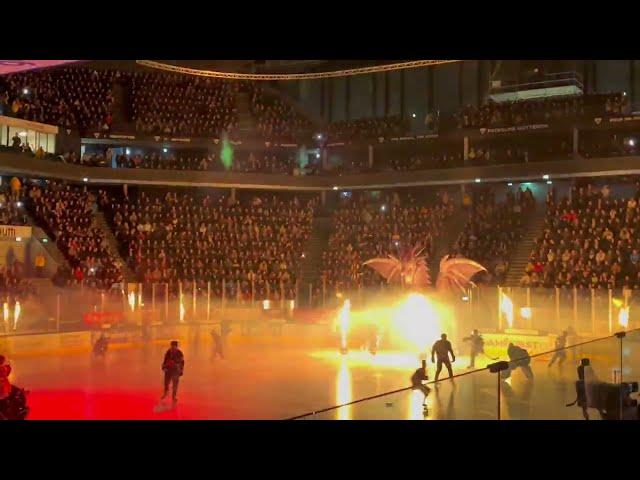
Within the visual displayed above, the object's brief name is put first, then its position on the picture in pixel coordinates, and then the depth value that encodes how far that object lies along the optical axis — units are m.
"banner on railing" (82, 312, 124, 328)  26.03
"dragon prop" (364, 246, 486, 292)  28.41
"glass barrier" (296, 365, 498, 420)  9.01
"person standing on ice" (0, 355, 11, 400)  12.30
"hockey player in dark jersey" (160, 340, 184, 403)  15.66
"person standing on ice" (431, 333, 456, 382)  18.34
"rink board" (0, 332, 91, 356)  22.58
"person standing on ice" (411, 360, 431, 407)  14.58
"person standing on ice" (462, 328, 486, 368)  21.69
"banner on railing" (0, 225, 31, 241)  30.02
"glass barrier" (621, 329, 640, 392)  12.50
